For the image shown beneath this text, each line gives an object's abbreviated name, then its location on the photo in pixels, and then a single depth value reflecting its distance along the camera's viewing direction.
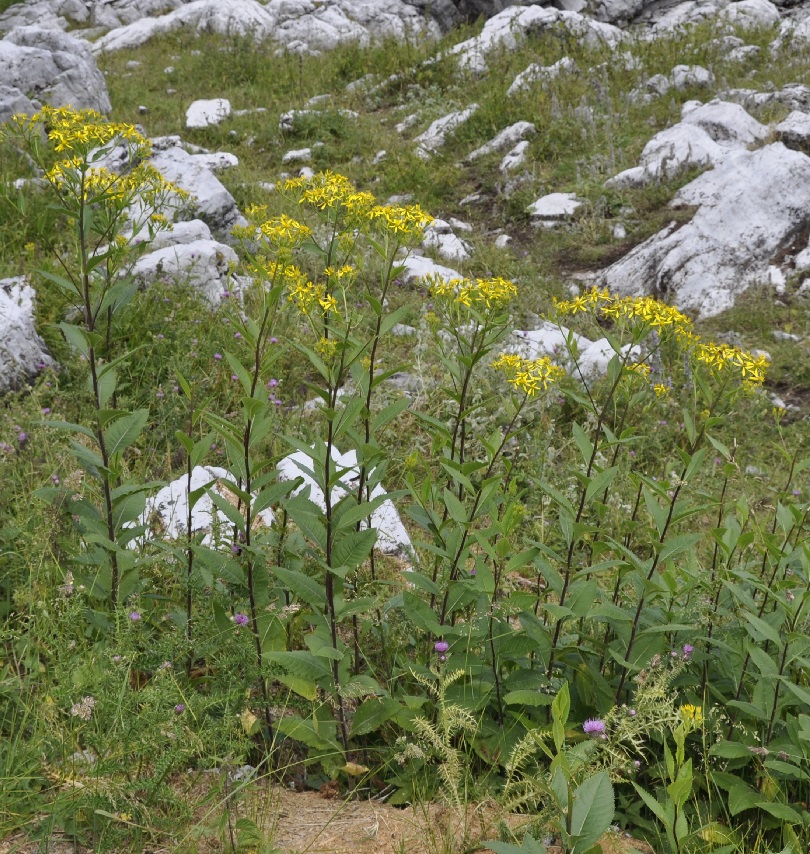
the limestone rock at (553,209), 8.62
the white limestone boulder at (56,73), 9.42
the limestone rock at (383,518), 3.67
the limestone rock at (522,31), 13.65
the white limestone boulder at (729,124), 9.23
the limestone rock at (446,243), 7.74
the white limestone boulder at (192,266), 5.65
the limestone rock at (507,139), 10.38
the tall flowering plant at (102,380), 2.46
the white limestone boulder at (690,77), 11.07
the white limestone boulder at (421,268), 6.81
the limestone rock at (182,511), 3.34
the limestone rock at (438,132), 10.56
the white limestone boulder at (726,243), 7.15
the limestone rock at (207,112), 11.37
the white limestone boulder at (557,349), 5.60
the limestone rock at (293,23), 15.87
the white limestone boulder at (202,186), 7.18
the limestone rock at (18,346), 4.30
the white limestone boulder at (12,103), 8.01
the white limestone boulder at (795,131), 8.42
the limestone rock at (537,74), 11.66
